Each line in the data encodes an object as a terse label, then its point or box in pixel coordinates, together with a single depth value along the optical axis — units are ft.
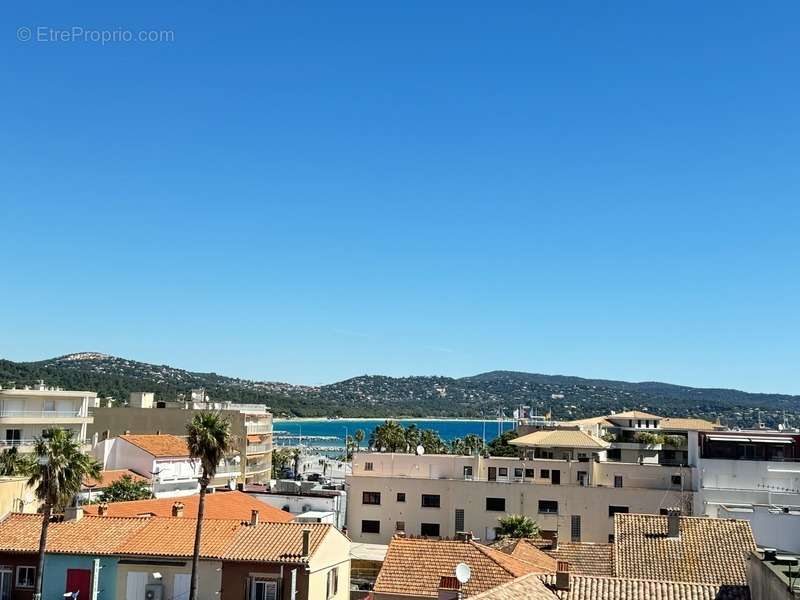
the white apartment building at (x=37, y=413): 265.95
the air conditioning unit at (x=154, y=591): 127.75
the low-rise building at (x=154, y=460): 278.67
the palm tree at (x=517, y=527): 202.69
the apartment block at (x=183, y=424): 358.43
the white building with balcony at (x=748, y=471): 199.21
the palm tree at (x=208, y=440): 144.77
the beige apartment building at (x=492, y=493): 235.40
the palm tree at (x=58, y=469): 136.05
